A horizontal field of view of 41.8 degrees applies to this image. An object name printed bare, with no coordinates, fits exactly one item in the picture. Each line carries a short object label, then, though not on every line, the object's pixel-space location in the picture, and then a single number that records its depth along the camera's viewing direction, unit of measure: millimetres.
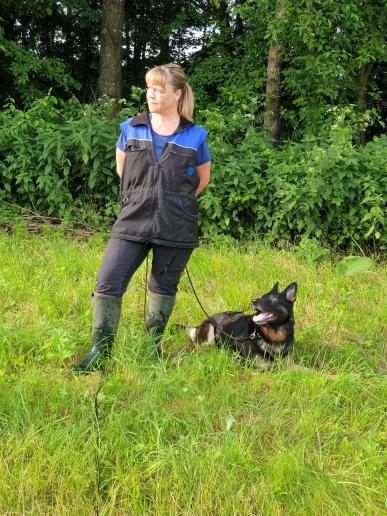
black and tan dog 3566
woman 3154
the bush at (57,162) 6641
